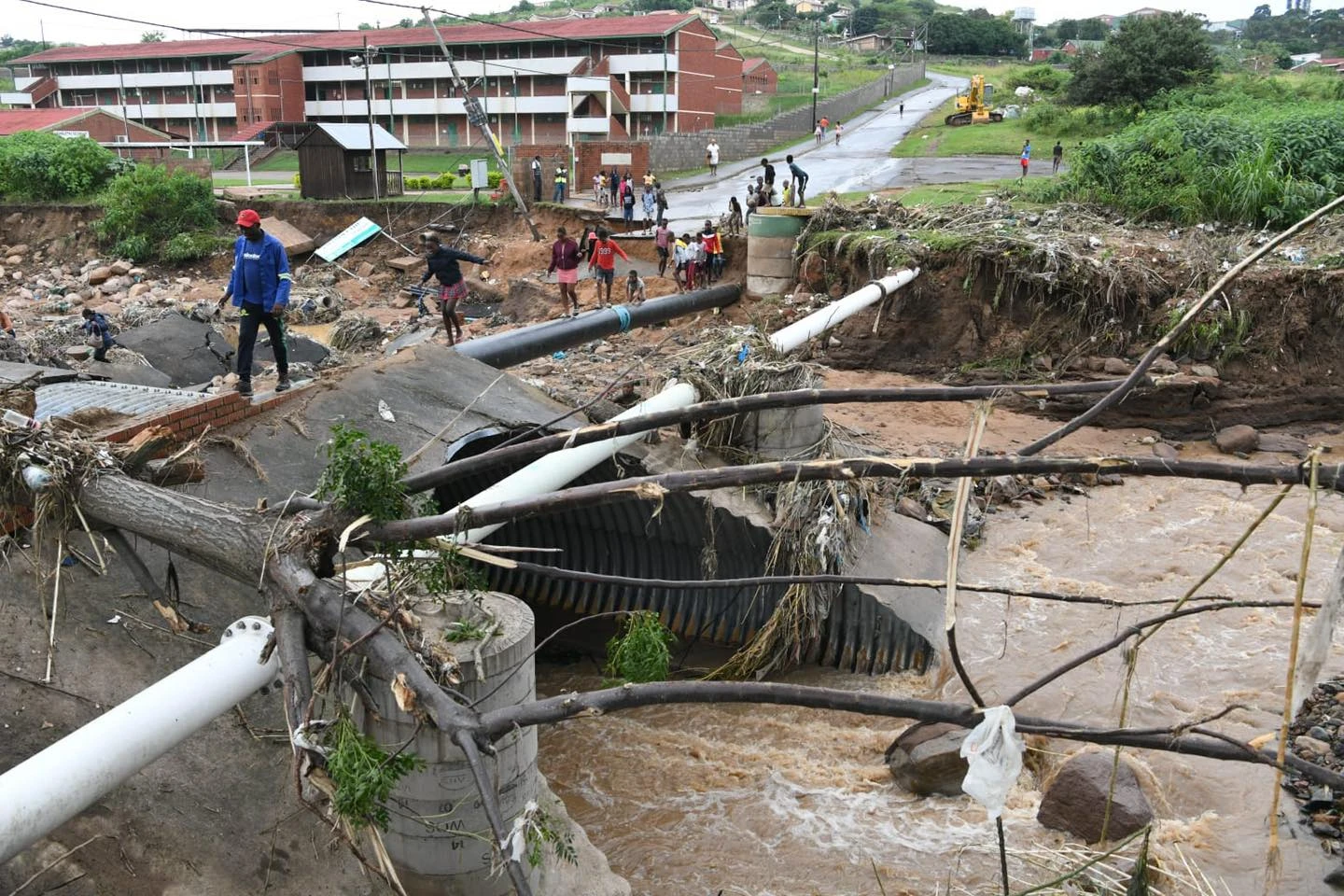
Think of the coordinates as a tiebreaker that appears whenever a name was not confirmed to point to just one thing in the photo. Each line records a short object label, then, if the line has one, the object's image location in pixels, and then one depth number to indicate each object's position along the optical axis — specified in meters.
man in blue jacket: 8.23
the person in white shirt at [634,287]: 17.86
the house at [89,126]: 40.91
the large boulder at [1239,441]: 13.01
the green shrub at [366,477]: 4.07
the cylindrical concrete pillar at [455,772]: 4.50
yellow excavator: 41.75
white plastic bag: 2.88
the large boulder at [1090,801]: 5.98
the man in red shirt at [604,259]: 17.12
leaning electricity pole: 25.33
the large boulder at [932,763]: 6.54
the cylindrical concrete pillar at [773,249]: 18.12
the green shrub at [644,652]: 4.82
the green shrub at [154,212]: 27.88
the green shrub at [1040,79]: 48.94
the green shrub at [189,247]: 27.06
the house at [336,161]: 29.55
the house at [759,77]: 57.09
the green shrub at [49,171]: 31.25
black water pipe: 10.82
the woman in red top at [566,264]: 16.31
